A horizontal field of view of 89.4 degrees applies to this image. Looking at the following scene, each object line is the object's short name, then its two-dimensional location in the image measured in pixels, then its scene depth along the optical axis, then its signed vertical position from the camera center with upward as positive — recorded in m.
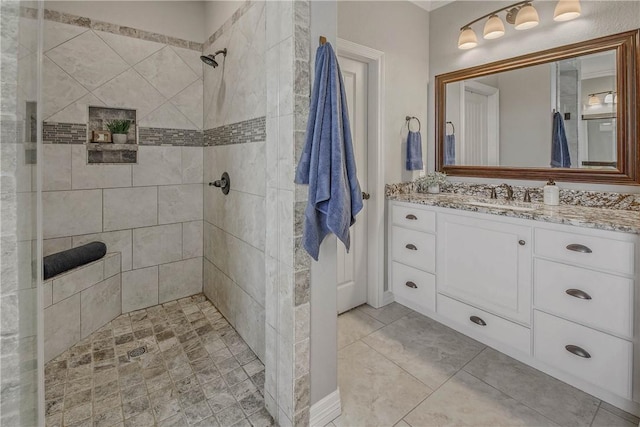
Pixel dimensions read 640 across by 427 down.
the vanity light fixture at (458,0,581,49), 2.11 +1.37
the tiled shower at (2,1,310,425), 1.41 +0.05
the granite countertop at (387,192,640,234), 1.60 -0.03
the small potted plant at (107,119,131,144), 2.46 +0.60
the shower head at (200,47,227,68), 2.28 +1.05
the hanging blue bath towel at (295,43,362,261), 1.28 +0.19
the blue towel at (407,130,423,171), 2.82 +0.49
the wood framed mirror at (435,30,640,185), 2.01 +0.68
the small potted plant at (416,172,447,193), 2.84 +0.24
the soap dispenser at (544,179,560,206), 2.22 +0.09
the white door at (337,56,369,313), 2.56 -0.10
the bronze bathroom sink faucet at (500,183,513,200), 2.52 +0.13
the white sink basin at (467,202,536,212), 2.02 +0.01
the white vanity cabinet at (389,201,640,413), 1.56 -0.49
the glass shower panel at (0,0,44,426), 0.65 -0.02
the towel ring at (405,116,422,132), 2.86 +0.79
